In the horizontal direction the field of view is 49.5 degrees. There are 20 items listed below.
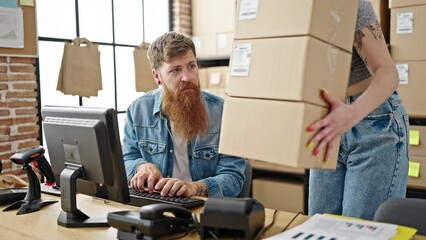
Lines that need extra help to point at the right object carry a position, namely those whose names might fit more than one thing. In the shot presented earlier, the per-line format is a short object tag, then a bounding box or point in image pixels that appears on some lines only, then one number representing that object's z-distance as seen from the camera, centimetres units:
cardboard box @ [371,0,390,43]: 315
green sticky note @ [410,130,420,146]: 296
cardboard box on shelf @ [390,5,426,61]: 292
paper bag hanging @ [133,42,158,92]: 412
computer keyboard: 148
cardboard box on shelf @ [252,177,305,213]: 367
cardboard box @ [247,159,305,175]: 381
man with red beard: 190
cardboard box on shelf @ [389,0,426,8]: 291
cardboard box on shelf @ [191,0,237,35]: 422
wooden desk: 124
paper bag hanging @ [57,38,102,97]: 350
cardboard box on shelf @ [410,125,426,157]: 295
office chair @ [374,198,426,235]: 128
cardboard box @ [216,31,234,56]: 419
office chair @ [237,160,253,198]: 190
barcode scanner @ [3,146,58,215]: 157
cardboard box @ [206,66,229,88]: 406
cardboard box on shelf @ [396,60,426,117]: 293
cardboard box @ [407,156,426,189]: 295
